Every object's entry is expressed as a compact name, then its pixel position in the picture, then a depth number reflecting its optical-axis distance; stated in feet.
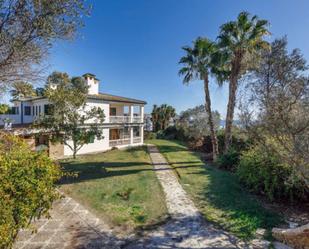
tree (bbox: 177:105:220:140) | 96.94
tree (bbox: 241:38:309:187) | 16.72
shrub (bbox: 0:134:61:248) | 11.02
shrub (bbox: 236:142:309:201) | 27.07
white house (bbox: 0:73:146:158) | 67.25
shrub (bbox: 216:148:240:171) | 48.40
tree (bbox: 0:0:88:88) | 20.26
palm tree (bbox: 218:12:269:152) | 48.83
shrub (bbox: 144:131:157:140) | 117.65
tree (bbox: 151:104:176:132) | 127.65
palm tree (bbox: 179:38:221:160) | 56.29
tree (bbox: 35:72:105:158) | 48.32
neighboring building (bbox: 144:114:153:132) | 129.98
